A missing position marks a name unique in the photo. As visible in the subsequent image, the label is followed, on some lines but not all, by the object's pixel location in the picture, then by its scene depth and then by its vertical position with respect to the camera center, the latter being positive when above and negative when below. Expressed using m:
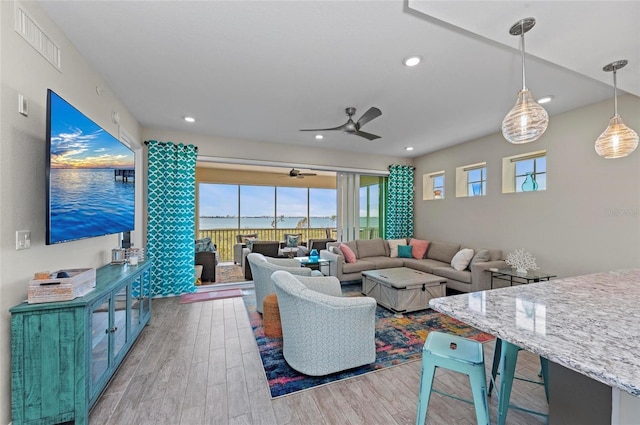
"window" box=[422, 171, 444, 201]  6.15 +0.72
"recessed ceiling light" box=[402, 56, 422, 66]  2.43 +1.45
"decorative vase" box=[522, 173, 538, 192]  4.19 +0.52
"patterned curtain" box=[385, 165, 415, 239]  6.29 +0.31
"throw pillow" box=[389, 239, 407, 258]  5.73 -0.62
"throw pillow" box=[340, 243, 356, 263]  5.07 -0.74
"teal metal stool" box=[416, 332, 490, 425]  1.35 -0.79
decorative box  1.63 -0.46
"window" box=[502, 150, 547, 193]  4.16 +0.73
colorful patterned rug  2.19 -1.35
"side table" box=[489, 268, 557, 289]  3.58 -0.83
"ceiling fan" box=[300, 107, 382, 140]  3.14 +1.18
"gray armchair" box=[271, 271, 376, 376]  2.18 -0.95
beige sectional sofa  4.12 -0.88
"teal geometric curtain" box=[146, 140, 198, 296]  4.29 -0.01
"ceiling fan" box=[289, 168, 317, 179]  6.83 +1.11
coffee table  3.61 -1.04
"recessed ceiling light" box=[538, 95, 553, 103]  3.23 +1.44
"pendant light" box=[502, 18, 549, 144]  1.72 +0.65
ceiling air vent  1.70 +1.24
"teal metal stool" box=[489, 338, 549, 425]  1.55 -0.94
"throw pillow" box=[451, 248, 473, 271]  4.44 -0.73
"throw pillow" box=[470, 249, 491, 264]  4.29 -0.66
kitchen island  0.86 -0.45
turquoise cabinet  1.58 -0.89
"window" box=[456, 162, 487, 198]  5.08 +0.72
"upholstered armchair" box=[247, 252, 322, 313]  3.19 -0.72
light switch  1.69 -0.16
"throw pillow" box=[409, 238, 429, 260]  5.56 -0.68
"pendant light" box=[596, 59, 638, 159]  2.11 +0.63
